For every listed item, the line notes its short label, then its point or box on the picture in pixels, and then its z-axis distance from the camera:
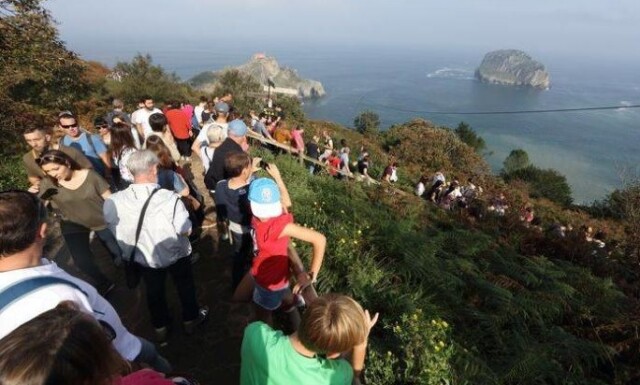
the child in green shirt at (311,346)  1.78
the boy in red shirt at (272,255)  2.72
